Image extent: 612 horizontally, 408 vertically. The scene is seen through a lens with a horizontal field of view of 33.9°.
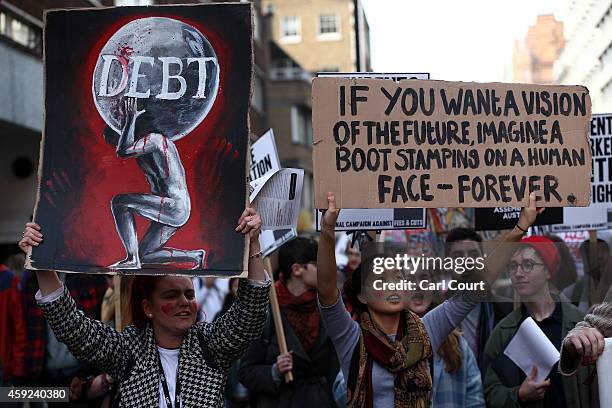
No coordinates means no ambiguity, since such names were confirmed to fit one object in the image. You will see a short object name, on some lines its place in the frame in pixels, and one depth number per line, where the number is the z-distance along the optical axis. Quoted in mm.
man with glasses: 5336
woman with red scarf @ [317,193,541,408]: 4594
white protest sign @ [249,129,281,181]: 6784
